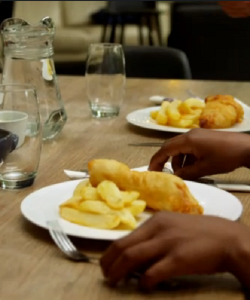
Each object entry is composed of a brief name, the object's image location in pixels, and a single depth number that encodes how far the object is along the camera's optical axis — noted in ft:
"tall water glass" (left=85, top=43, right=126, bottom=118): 4.90
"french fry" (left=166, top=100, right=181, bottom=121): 4.52
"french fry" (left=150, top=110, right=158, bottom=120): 4.71
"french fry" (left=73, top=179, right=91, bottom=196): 3.20
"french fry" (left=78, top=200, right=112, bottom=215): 3.02
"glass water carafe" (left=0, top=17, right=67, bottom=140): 4.13
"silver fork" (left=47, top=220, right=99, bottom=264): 2.92
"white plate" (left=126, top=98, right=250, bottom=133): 4.48
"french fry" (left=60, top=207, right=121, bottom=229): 2.99
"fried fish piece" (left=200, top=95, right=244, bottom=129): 4.50
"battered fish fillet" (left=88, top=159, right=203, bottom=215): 3.11
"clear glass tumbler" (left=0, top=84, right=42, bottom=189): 3.57
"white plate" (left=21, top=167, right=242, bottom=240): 2.97
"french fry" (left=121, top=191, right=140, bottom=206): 3.06
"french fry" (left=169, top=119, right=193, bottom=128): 4.50
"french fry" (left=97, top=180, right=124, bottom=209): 3.03
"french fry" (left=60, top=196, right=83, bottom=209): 3.08
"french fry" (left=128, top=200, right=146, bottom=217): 3.05
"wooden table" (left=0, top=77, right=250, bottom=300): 2.74
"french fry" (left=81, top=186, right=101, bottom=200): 3.07
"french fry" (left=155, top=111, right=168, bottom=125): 4.56
